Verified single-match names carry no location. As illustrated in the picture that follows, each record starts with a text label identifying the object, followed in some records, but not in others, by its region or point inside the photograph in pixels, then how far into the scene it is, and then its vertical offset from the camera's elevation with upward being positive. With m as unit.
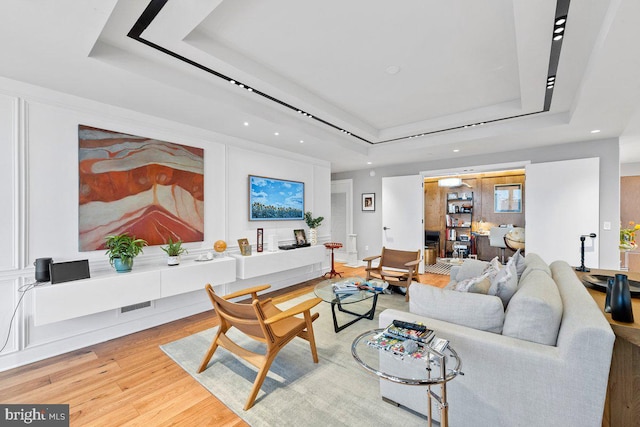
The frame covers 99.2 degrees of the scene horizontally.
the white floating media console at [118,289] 2.32 -0.78
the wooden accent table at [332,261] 5.29 -1.00
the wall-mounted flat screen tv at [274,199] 4.38 +0.20
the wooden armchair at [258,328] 1.92 -0.95
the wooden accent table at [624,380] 1.48 -0.95
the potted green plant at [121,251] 2.77 -0.42
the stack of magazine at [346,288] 3.09 -0.90
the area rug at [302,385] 1.75 -1.34
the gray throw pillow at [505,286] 1.94 -0.55
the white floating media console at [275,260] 3.86 -0.80
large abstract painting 2.77 +0.25
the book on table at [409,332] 1.47 -0.68
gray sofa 1.27 -0.73
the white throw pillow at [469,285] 2.04 -0.57
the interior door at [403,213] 5.73 -0.05
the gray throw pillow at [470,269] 3.27 -0.72
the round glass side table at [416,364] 1.21 -0.77
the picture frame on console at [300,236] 5.03 -0.48
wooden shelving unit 7.51 -0.35
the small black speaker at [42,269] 2.41 -0.52
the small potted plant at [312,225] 5.22 -0.28
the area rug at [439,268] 6.04 -1.37
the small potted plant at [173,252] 3.18 -0.49
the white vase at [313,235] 5.21 -0.47
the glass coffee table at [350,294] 2.89 -0.94
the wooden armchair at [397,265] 3.94 -0.87
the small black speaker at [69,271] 2.41 -0.55
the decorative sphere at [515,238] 5.79 -0.61
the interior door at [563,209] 4.06 +0.03
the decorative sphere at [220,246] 3.75 -0.49
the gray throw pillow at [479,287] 2.01 -0.57
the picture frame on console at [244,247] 4.01 -0.54
